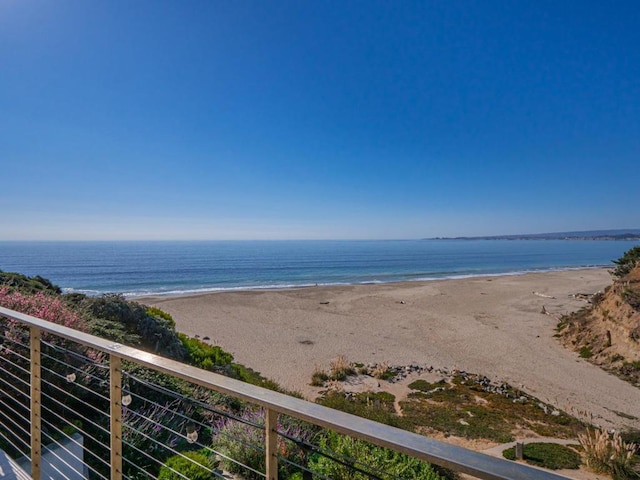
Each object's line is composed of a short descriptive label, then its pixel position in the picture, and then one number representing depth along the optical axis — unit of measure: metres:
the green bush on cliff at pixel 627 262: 15.94
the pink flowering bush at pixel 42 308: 3.90
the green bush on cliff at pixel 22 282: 6.18
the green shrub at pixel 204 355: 7.41
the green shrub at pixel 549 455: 5.94
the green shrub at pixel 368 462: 3.26
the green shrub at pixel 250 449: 2.93
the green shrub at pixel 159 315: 8.21
